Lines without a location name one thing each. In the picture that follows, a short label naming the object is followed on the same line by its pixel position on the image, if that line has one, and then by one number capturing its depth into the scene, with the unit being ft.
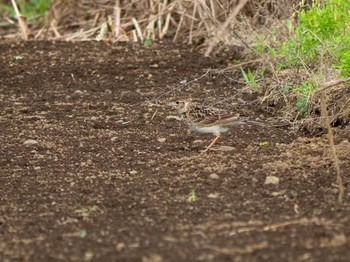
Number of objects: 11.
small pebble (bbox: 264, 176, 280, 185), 40.73
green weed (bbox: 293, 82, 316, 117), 52.32
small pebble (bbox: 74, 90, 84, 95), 65.21
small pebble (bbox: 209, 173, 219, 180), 42.36
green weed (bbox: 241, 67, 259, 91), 61.00
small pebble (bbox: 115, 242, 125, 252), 31.81
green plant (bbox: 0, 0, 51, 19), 91.30
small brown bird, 49.65
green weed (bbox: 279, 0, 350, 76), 48.73
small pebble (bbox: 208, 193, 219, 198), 39.34
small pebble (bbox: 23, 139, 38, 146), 51.46
